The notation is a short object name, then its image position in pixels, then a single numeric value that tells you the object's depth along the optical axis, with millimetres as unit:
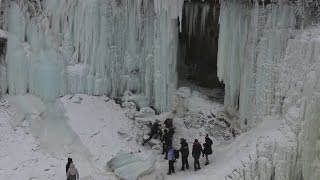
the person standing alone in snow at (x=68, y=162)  20577
